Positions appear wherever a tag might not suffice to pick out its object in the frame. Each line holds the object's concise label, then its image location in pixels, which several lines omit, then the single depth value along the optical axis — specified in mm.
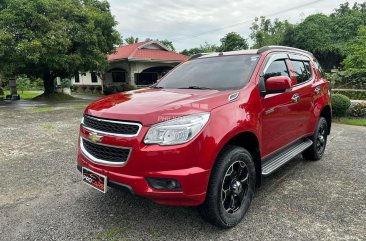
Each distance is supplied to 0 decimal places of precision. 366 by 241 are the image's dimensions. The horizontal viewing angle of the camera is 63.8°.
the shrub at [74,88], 32625
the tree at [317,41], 26312
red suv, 2545
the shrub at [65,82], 28227
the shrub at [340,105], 9867
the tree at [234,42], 38916
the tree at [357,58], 16156
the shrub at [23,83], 35838
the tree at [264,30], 39591
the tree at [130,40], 53938
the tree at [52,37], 14023
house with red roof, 23969
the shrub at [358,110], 10000
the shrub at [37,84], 39125
